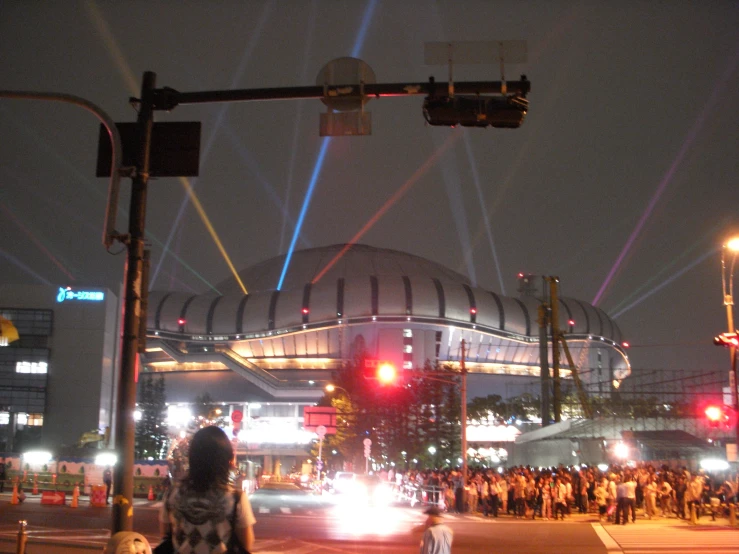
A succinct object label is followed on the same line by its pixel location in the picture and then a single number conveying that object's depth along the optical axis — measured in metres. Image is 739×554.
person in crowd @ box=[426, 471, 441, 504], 37.21
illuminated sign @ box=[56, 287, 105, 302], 70.56
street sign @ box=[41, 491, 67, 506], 31.33
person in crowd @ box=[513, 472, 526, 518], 30.78
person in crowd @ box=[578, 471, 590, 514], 32.53
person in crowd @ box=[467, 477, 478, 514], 33.19
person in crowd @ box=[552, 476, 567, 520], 28.95
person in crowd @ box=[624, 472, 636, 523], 26.52
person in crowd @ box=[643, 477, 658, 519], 29.50
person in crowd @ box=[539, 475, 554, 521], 29.83
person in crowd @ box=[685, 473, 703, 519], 28.56
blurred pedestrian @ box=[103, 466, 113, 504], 33.59
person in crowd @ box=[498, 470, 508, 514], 31.54
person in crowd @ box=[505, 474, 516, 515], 31.25
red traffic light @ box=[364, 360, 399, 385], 32.91
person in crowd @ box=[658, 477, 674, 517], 30.03
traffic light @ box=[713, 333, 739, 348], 23.78
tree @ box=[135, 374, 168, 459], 75.75
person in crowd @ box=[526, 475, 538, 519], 30.66
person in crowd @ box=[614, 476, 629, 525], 26.45
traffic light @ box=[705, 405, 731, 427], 26.70
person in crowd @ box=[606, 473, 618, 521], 28.33
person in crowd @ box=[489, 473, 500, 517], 30.79
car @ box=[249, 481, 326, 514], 31.19
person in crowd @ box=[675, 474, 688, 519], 29.19
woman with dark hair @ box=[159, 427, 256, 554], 4.53
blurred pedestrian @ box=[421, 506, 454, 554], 8.09
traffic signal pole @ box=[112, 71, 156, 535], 8.01
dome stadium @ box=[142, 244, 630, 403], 100.75
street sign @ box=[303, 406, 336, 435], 47.09
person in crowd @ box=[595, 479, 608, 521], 29.19
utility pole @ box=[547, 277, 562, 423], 56.78
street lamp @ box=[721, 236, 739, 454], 24.70
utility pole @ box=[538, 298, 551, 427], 59.66
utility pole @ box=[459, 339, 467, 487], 32.81
